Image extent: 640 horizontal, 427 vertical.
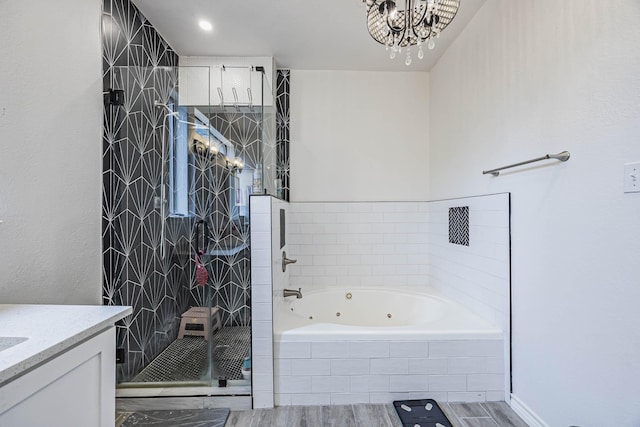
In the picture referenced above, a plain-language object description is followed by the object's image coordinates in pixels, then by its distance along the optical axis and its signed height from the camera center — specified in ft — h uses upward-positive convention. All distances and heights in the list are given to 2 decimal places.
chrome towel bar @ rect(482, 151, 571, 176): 4.70 +0.92
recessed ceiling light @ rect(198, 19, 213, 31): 7.50 +4.79
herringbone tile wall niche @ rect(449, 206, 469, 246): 7.72 -0.30
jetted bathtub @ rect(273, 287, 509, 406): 6.26 -3.16
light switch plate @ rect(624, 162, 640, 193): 3.68 +0.45
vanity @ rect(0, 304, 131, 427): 2.29 -1.30
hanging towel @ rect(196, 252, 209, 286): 6.63 -1.29
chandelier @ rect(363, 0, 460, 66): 4.45 +2.97
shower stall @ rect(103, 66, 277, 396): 6.42 -0.10
